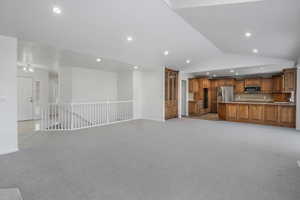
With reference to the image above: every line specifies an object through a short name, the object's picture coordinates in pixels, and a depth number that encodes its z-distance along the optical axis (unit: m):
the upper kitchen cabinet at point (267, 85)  8.43
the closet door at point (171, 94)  8.00
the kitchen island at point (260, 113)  6.27
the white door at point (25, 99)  7.31
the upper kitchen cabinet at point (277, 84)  7.89
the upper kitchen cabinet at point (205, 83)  10.13
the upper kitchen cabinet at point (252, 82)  8.79
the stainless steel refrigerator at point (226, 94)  9.65
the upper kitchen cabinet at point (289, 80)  6.32
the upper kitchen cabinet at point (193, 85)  9.89
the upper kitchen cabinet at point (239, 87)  9.44
